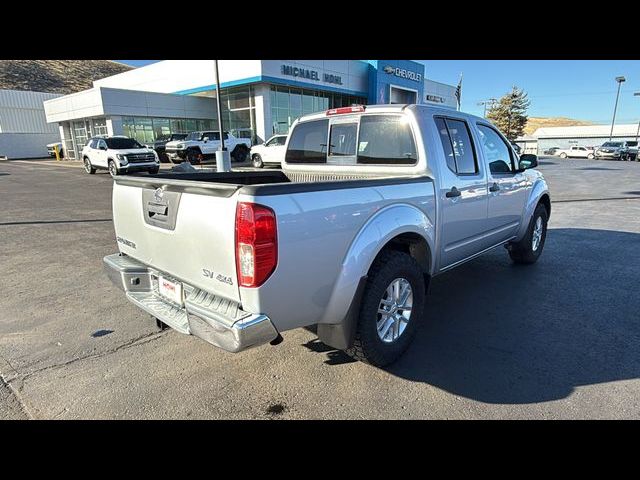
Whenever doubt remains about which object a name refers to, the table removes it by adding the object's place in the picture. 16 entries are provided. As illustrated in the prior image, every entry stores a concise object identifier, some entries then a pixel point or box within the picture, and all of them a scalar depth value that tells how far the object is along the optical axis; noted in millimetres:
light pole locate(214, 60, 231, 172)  14258
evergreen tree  61188
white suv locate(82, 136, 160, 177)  18422
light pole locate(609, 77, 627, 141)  53844
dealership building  26000
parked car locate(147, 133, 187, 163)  26125
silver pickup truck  2213
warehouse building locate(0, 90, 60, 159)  41344
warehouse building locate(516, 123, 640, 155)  67488
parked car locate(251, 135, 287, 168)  19828
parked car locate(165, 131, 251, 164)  22297
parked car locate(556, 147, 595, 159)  41512
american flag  37506
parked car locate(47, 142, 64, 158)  37844
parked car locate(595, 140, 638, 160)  36925
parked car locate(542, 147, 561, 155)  52050
